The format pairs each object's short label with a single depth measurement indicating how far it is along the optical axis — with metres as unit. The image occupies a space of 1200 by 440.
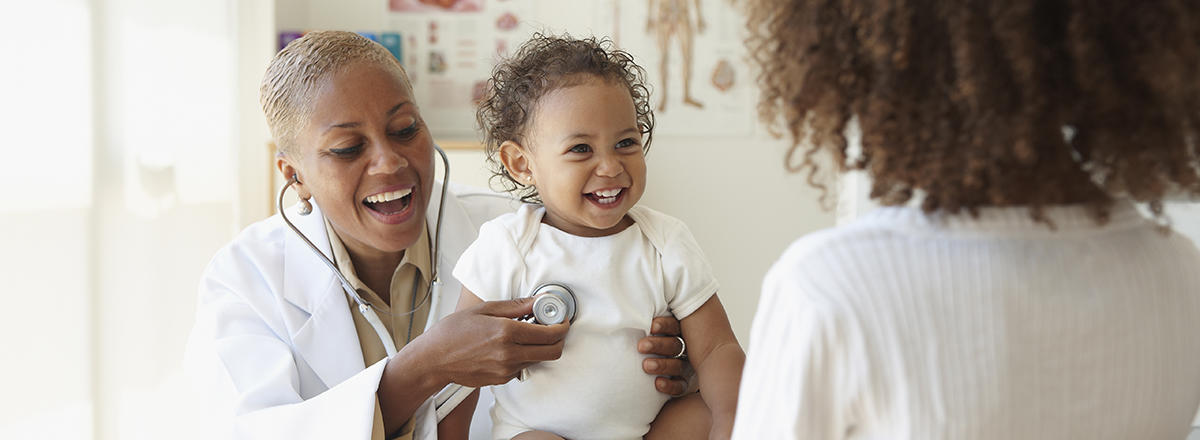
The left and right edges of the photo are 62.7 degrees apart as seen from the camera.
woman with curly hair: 0.70
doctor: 1.39
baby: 1.30
